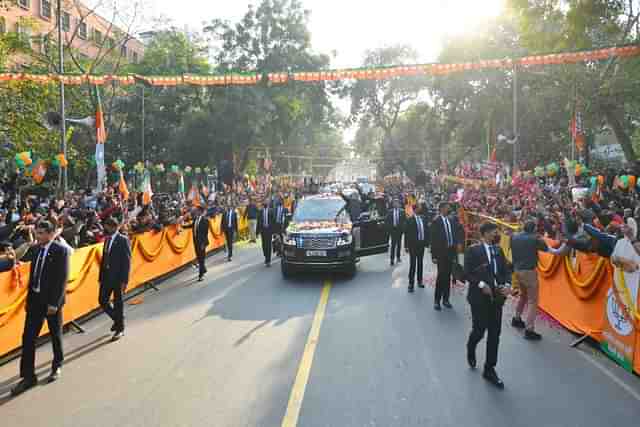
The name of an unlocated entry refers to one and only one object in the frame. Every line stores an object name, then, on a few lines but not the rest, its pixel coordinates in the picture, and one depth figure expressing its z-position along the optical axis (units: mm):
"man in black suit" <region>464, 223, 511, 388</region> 5723
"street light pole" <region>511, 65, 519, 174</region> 21353
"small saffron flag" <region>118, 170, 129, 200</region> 14453
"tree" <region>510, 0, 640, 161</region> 10904
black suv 11609
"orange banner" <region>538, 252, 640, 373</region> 6177
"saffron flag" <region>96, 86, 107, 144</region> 16422
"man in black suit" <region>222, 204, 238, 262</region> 15773
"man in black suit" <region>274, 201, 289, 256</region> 14611
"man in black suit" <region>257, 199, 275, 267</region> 14327
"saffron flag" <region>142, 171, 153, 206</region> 14595
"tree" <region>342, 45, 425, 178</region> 58422
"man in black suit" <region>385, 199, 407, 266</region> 14484
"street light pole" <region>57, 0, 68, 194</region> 17891
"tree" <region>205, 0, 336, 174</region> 37312
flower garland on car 12157
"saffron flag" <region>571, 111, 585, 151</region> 18859
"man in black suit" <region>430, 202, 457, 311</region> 9172
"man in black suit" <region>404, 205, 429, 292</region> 10750
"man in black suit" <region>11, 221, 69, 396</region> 5812
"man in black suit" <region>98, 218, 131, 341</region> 7562
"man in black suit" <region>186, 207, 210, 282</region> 12227
